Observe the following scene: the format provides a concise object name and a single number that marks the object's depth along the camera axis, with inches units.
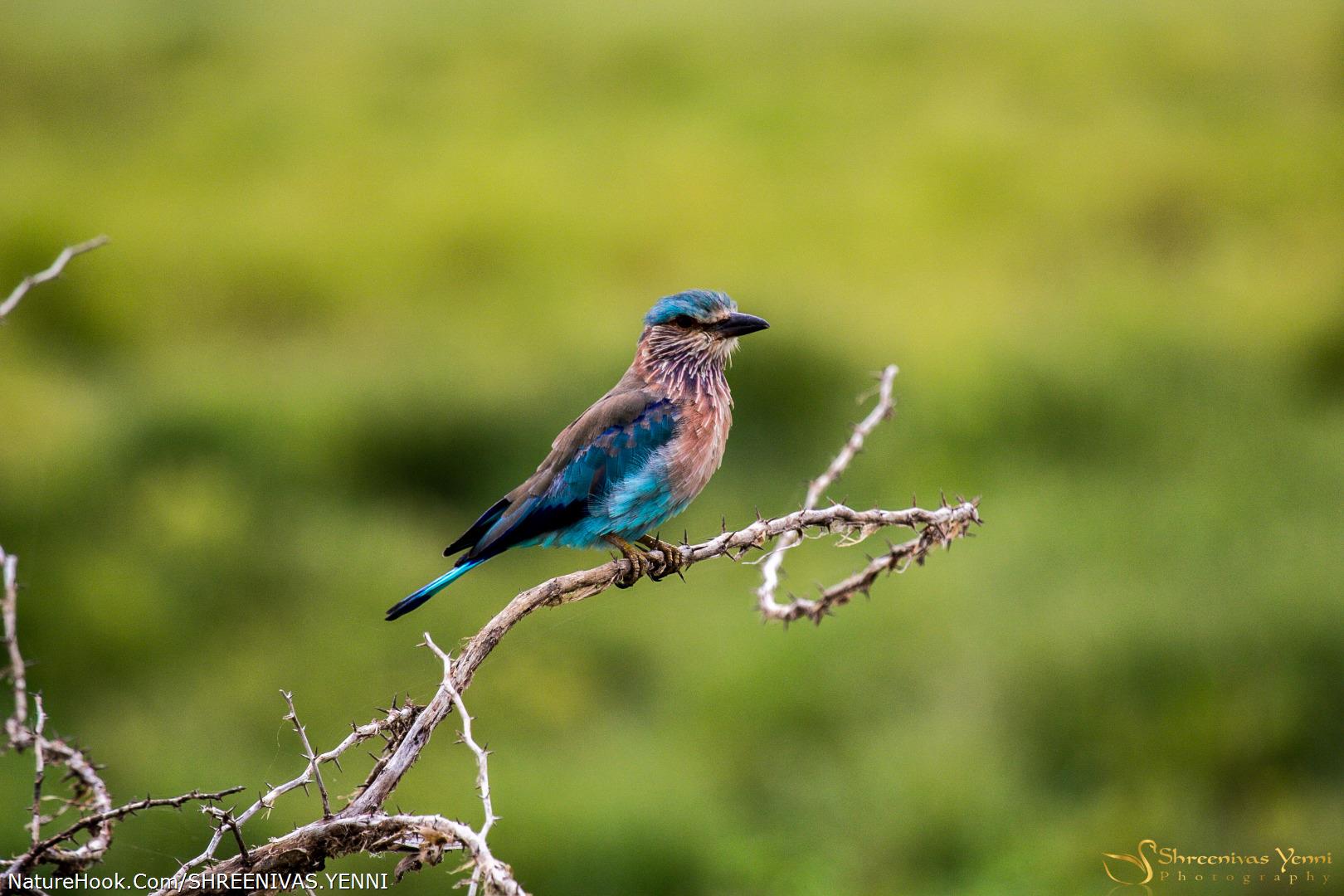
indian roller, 362.9
